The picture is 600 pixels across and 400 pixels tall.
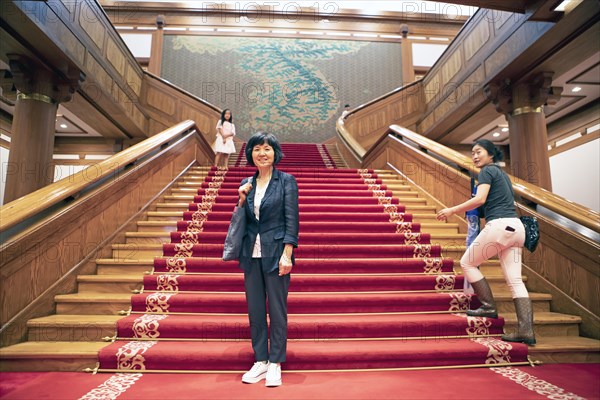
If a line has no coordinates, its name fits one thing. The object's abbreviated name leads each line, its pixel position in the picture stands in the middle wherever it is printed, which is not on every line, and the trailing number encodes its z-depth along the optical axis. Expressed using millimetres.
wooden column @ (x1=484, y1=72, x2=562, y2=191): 5766
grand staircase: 2268
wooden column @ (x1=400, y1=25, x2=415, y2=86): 12414
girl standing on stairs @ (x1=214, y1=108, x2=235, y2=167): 6426
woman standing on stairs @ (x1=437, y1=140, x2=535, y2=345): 2391
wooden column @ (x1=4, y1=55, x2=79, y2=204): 5434
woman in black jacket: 2080
